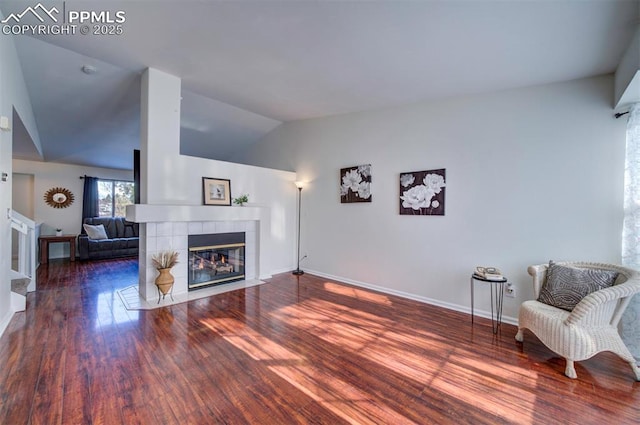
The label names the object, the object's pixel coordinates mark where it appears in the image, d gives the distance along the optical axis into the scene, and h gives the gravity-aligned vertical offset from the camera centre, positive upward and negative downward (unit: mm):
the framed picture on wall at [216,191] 4121 +366
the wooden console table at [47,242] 5836 -615
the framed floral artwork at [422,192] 3632 +312
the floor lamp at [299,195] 5163 +383
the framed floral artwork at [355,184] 4355 +508
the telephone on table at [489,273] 2879 -657
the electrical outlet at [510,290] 3100 -885
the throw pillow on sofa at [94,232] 6434 -422
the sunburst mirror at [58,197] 6633 +433
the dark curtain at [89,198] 7059 +423
